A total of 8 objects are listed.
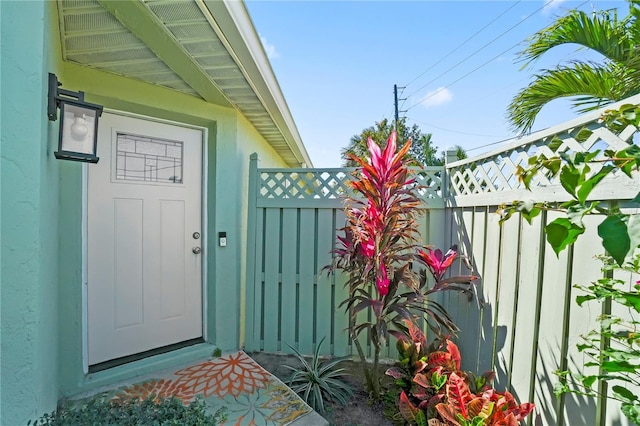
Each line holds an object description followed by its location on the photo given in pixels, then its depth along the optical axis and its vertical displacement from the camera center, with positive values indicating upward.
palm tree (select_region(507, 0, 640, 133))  2.49 +1.32
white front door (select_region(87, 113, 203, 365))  2.89 -0.37
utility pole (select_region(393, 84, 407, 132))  20.48 +7.47
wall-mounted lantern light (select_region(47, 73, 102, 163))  1.87 +0.52
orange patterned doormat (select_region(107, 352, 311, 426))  2.36 -1.65
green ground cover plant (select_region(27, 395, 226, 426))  1.60 -1.19
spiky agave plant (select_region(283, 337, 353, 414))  2.58 -1.61
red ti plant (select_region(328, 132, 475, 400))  2.44 -0.33
